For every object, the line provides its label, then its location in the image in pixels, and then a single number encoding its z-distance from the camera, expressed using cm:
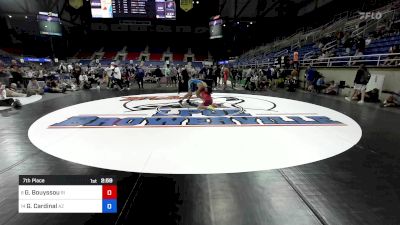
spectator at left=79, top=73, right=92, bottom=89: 1396
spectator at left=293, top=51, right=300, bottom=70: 1464
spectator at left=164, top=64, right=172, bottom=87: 1627
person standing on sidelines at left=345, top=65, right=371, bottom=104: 833
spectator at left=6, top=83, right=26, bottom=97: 960
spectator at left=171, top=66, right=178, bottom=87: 1673
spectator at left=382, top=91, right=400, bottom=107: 768
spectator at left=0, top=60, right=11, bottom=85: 1090
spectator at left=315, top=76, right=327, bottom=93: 1193
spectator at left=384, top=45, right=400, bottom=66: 905
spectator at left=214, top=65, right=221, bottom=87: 1554
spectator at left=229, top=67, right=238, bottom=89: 1596
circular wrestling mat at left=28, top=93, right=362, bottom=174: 320
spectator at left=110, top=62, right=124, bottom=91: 1307
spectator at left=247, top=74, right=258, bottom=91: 1349
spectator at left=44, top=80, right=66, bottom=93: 1185
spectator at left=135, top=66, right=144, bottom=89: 1477
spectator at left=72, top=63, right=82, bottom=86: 1488
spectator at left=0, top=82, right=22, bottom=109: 746
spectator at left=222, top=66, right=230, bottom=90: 1480
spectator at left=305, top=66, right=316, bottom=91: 1266
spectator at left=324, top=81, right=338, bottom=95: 1116
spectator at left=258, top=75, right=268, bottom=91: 1363
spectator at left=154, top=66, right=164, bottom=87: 1741
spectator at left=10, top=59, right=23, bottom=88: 1186
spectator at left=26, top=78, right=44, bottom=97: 1055
